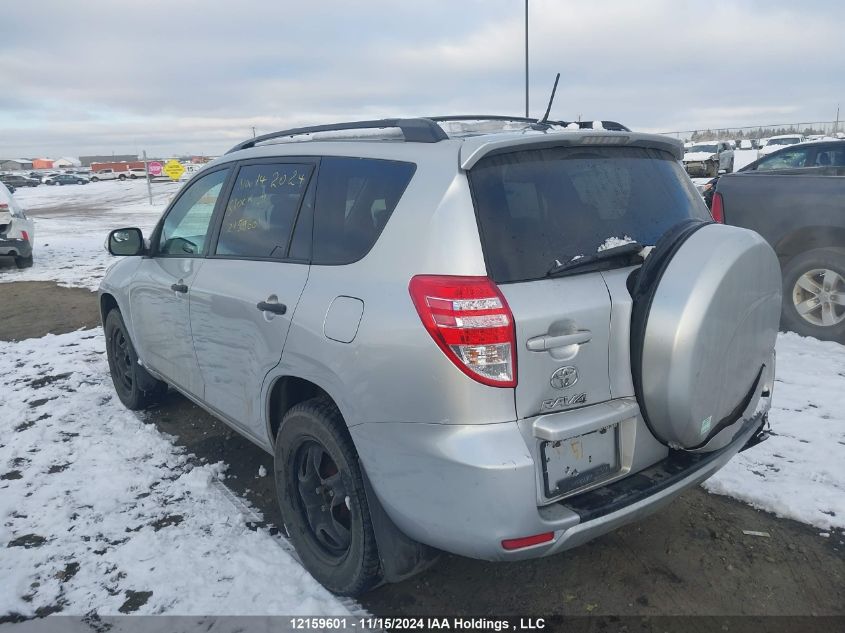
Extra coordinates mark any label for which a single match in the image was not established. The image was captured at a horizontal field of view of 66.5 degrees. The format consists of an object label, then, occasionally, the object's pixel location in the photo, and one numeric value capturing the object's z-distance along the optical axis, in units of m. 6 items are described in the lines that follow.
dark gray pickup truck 5.84
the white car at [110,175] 61.45
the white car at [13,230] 11.46
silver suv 2.12
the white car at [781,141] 35.88
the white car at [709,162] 22.46
